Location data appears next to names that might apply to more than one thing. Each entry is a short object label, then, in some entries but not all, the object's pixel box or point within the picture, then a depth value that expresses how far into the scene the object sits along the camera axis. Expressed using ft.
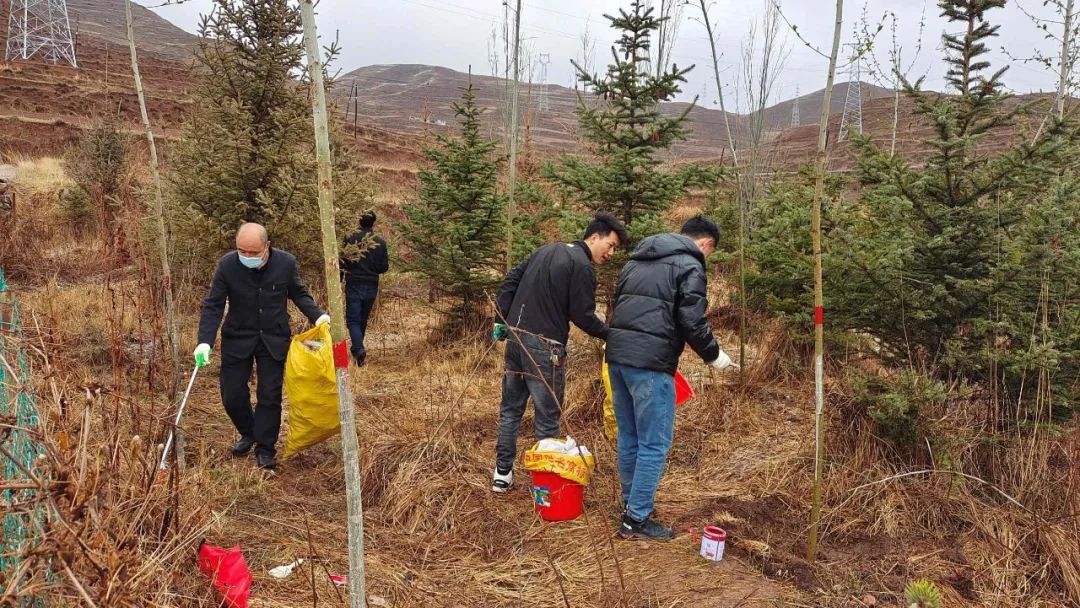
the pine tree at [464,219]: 23.68
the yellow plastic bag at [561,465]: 11.66
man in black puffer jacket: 11.07
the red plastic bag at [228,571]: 8.10
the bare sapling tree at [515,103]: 14.99
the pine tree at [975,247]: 11.41
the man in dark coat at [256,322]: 13.35
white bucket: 10.62
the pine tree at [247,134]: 18.07
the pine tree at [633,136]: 18.48
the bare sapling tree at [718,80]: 10.83
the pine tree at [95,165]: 42.14
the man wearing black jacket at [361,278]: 22.38
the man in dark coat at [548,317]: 12.47
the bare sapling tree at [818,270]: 8.12
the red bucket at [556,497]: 11.93
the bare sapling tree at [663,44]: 22.52
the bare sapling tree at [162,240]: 11.07
